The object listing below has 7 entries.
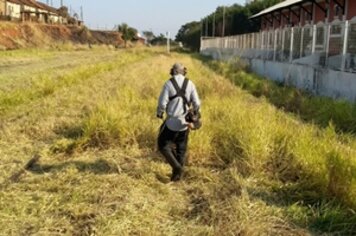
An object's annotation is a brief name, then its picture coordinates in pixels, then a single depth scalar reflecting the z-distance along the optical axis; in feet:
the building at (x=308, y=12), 97.04
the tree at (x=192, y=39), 289.04
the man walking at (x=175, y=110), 21.81
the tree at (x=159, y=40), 419.17
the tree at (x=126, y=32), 325.01
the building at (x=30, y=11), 245.86
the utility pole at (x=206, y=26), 284.33
